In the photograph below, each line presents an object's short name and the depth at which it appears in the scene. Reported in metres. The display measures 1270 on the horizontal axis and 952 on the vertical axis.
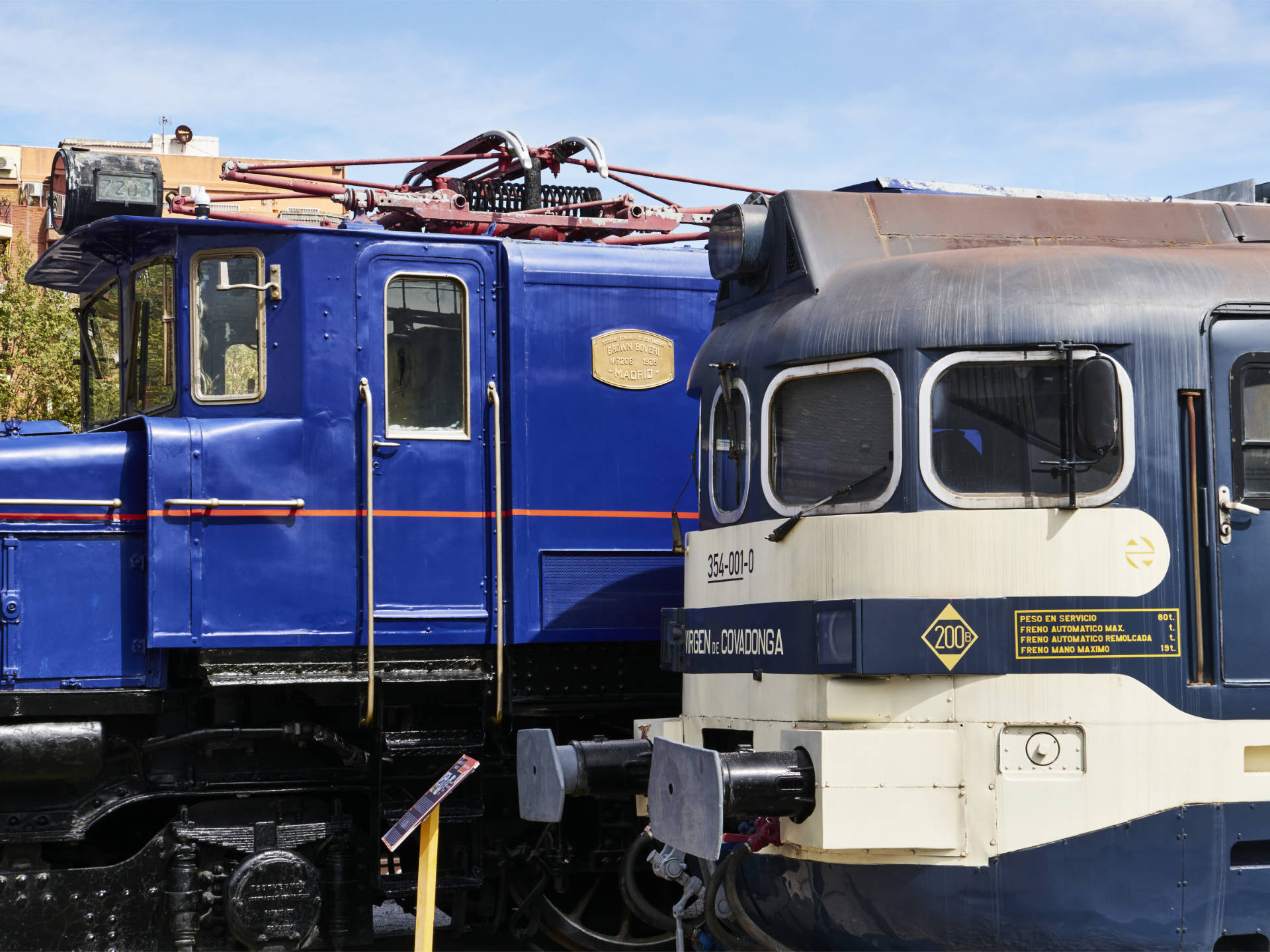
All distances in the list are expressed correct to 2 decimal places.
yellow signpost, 13.73
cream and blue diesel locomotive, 11.38
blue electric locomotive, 14.66
